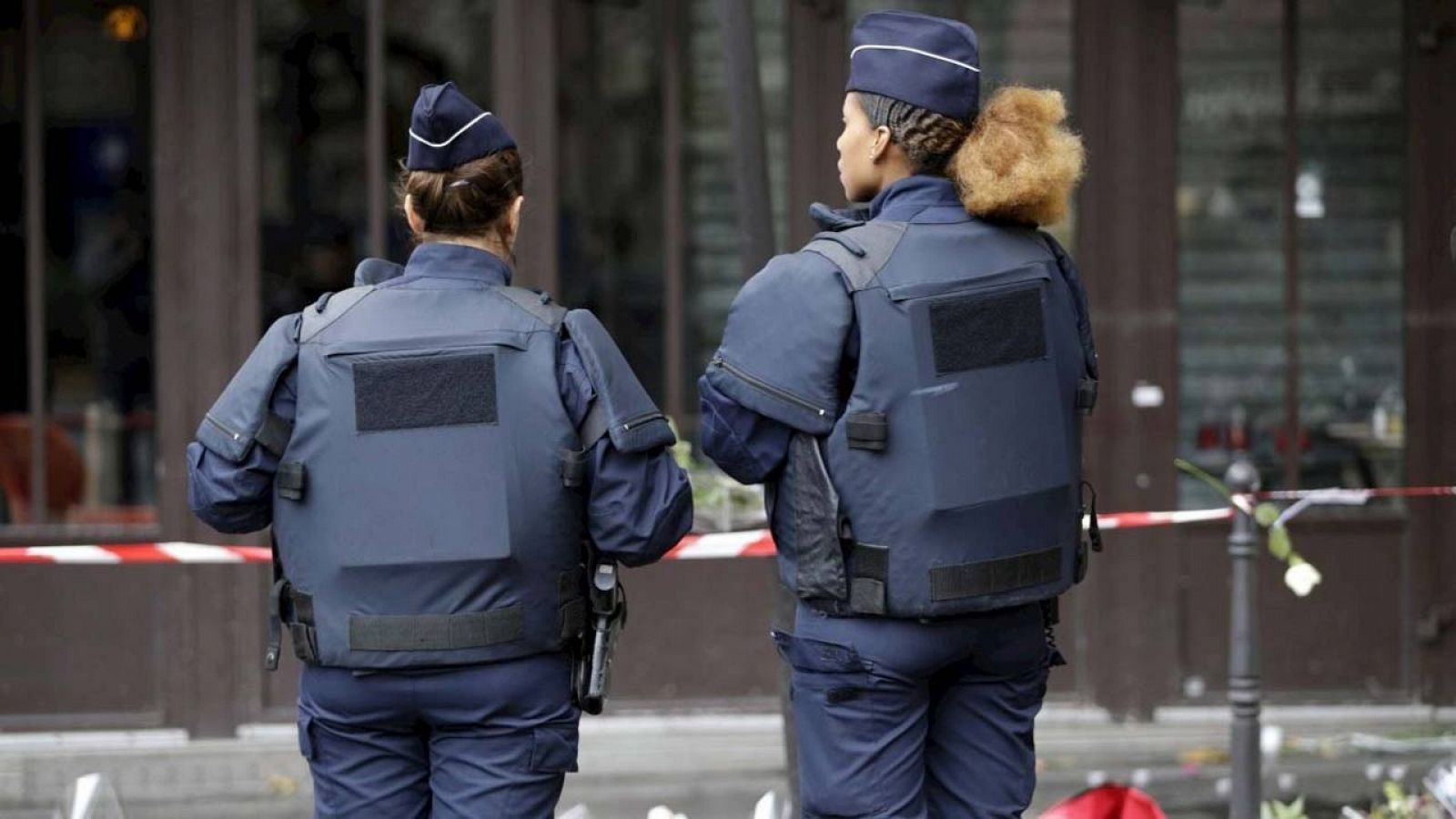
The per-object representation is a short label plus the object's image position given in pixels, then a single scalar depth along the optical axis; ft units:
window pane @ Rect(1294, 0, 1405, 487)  50.57
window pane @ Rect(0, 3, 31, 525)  48.98
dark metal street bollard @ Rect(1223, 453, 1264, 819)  35.83
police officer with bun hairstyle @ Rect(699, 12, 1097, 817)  24.73
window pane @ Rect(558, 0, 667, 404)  49.60
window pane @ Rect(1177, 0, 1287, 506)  50.42
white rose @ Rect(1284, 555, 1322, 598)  38.34
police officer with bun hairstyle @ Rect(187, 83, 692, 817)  24.32
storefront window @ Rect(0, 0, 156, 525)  49.08
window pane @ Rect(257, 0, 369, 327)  49.01
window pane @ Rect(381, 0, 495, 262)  49.08
